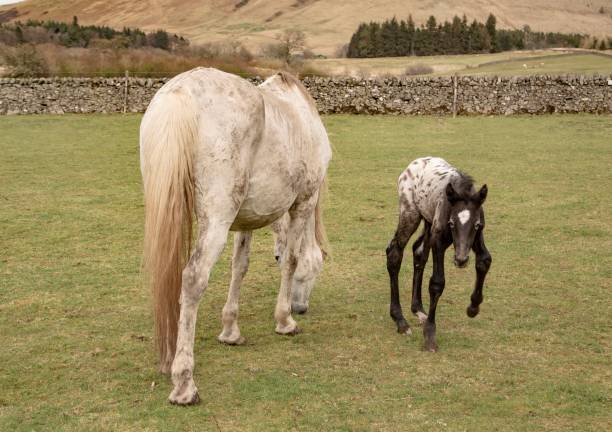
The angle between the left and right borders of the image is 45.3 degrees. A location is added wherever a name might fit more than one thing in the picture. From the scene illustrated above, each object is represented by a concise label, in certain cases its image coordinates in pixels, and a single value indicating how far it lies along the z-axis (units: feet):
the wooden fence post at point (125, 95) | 84.48
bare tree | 117.42
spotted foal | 16.85
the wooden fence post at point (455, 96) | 82.38
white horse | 14.57
